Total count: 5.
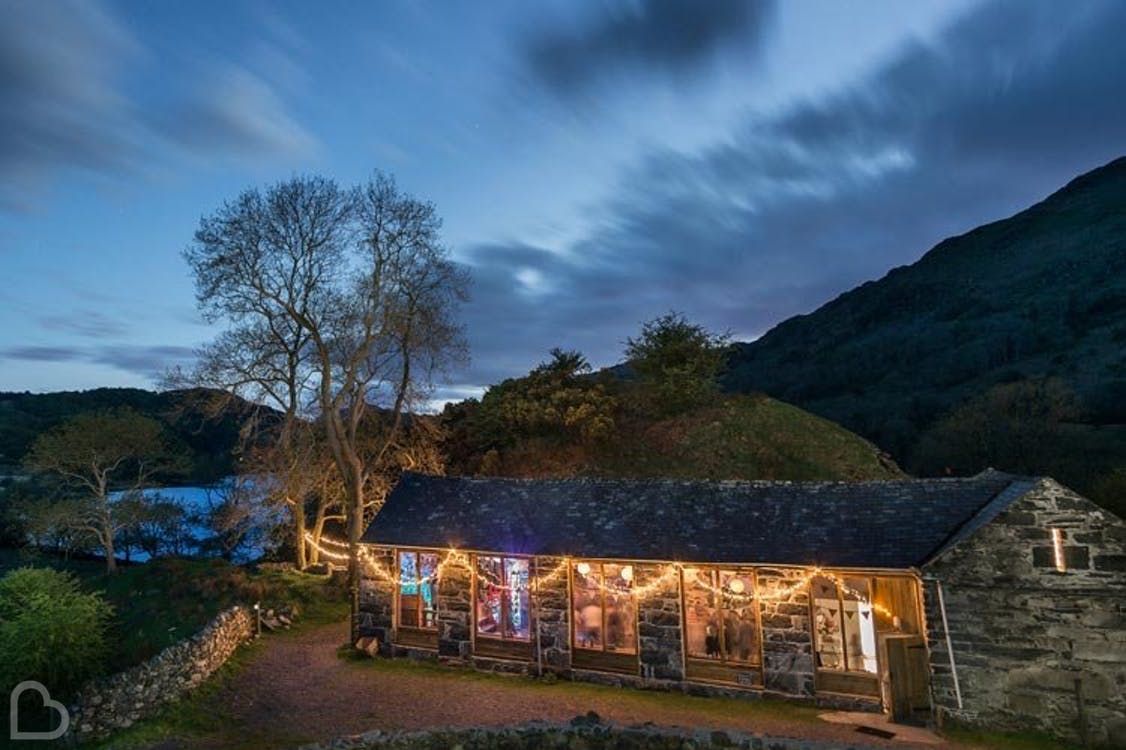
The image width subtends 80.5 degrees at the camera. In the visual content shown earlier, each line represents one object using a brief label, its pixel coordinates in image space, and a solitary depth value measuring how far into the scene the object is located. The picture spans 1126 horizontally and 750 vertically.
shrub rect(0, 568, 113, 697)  16.11
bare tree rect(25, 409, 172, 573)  27.70
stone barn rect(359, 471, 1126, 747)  11.63
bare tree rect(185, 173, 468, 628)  24.09
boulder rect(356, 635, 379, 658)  18.08
